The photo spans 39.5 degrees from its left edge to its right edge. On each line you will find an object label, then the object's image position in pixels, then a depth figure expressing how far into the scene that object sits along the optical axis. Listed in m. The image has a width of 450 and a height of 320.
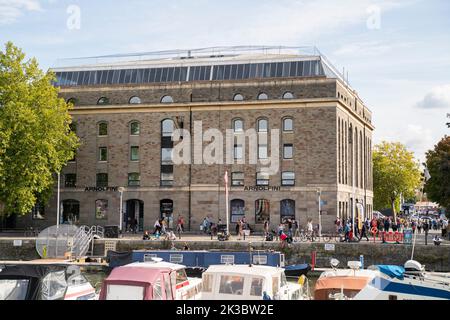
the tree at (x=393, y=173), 94.75
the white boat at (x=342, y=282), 22.70
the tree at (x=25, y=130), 52.69
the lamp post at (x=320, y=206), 54.86
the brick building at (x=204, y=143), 58.03
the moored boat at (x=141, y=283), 17.95
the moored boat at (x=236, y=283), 19.94
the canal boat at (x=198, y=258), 38.24
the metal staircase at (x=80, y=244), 46.56
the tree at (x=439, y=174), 55.70
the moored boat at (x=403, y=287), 17.75
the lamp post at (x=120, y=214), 55.10
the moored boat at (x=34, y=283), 18.38
